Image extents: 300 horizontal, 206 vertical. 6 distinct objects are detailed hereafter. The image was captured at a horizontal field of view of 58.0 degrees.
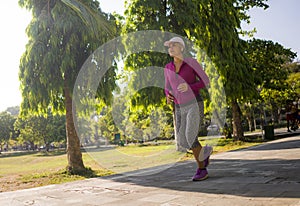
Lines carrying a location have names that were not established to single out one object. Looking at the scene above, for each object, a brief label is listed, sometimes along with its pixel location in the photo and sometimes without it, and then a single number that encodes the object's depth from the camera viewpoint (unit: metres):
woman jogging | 4.02
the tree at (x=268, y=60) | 17.91
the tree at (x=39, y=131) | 44.72
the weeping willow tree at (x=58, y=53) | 7.84
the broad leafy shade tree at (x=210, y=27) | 12.93
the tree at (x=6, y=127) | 56.60
